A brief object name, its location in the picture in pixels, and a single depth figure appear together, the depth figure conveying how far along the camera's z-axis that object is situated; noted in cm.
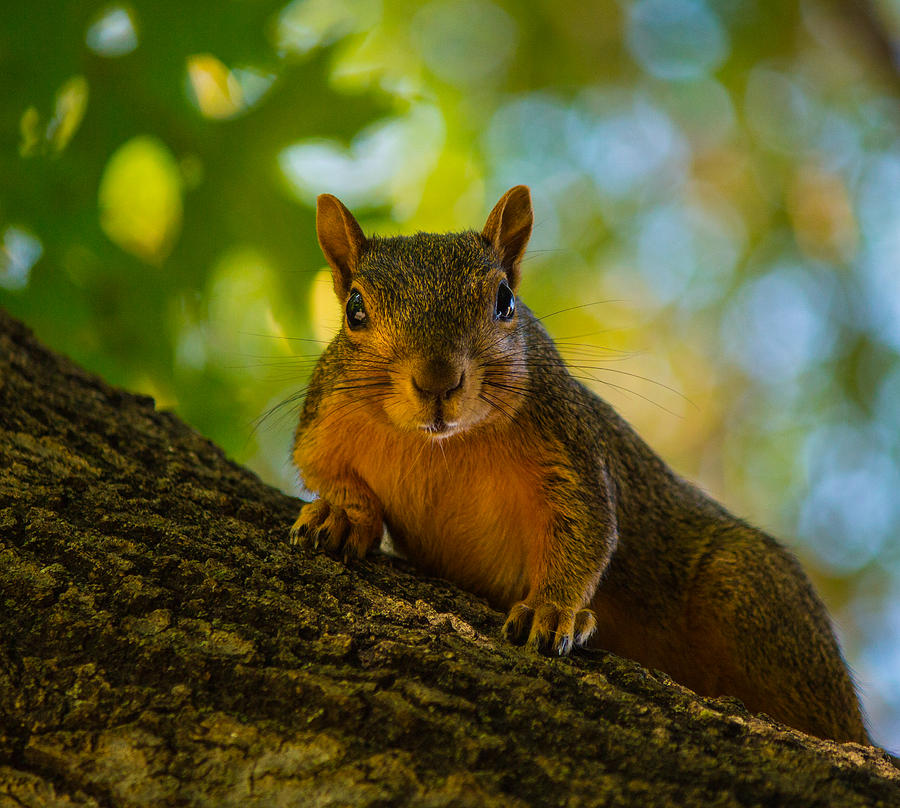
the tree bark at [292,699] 348
